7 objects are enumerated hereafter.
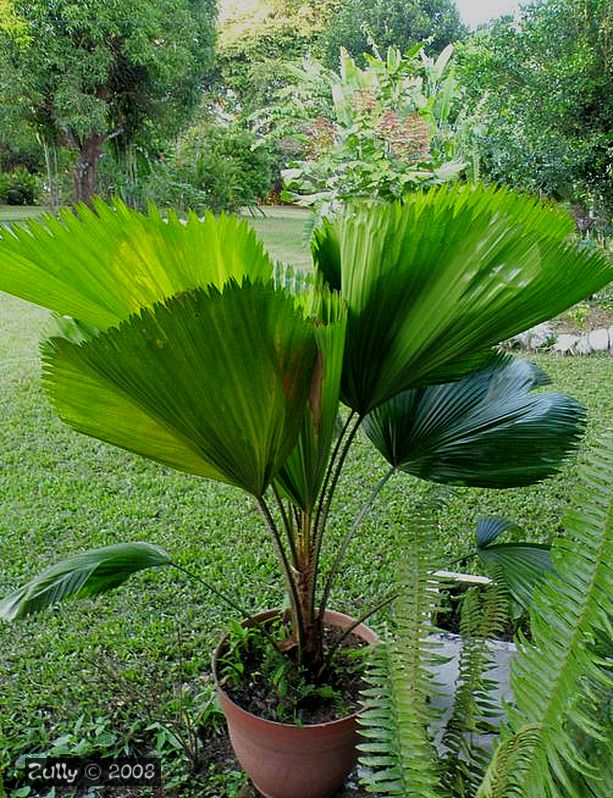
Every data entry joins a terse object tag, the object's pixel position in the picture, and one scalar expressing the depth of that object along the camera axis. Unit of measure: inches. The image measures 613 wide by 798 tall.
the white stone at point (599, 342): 173.3
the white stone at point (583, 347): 173.2
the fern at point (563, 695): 26.2
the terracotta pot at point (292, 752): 44.4
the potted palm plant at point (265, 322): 30.9
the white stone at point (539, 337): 176.6
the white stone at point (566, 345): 173.5
